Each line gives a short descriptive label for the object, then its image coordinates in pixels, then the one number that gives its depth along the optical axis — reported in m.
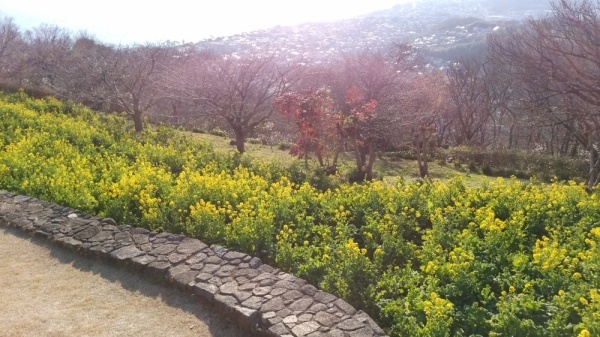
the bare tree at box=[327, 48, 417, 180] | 13.80
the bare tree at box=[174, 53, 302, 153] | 15.30
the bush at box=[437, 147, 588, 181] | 18.50
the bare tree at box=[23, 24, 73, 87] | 28.14
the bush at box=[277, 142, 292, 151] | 20.23
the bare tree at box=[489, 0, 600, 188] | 12.95
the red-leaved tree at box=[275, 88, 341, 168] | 13.41
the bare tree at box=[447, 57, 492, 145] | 27.45
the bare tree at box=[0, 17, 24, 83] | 29.80
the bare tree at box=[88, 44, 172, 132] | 19.28
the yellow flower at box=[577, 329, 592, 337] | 3.89
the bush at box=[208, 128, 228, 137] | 23.02
